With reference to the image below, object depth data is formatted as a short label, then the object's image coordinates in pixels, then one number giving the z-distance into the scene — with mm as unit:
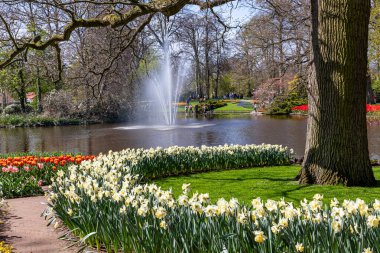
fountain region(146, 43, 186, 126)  33262
